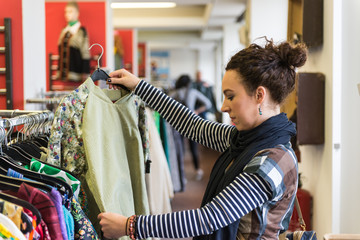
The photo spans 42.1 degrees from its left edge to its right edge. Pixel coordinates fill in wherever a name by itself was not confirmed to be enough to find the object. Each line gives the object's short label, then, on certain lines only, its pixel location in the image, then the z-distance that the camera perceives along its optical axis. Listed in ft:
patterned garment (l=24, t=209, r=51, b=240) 4.28
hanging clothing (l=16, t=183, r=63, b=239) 4.34
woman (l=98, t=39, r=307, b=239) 4.83
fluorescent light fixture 28.66
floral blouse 5.68
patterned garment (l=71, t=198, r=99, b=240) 4.95
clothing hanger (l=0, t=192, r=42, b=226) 4.15
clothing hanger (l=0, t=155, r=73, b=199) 4.82
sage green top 5.75
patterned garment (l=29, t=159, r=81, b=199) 5.21
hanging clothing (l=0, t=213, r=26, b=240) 3.88
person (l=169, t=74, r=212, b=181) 22.88
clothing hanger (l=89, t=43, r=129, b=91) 6.35
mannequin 18.62
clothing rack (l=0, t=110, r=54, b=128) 5.31
